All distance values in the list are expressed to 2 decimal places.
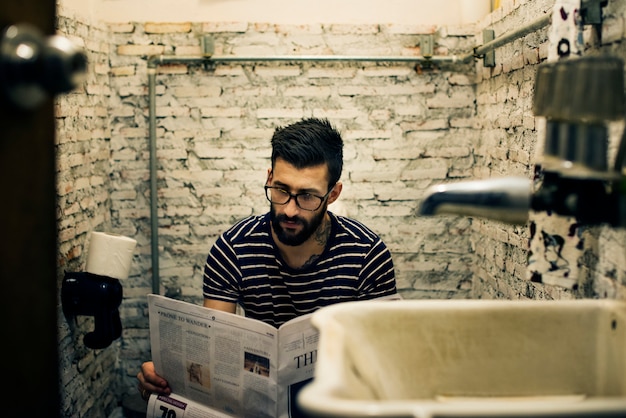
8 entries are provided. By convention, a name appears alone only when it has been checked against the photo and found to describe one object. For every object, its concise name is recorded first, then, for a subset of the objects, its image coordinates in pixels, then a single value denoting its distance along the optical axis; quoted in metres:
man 2.01
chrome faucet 1.01
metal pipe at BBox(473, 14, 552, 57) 1.99
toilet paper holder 2.38
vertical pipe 3.07
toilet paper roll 2.39
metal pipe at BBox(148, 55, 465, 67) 3.01
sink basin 1.14
